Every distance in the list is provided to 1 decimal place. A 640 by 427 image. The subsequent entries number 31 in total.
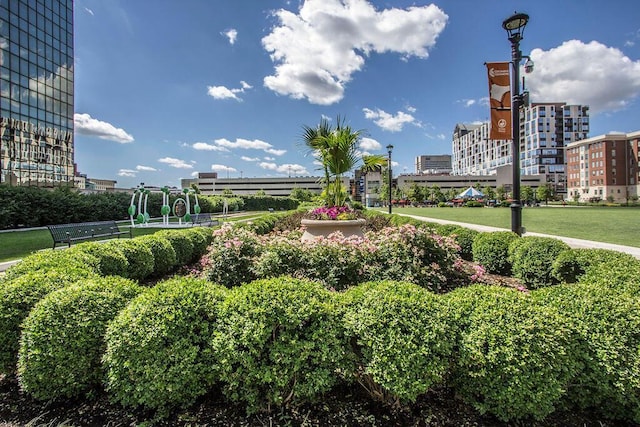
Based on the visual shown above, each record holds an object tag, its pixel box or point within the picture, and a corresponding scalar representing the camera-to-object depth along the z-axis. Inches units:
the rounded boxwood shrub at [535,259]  209.2
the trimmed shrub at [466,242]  308.8
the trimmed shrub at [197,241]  322.7
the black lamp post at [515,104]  273.4
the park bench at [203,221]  750.6
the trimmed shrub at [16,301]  103.9
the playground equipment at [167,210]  734.7
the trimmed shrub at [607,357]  85.5
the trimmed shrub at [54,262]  141.1
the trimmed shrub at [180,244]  293.1
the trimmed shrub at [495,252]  255.2
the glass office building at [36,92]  1040.2
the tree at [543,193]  2998.5
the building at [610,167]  2940.5
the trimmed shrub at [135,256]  222.2
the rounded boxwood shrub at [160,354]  88.0
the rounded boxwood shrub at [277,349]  87.6
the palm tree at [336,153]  327.0
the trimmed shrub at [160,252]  258.9
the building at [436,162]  7431.1
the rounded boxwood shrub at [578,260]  169.1
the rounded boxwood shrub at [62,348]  94.2
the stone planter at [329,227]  290.8
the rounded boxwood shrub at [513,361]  82.2
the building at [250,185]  4365.2
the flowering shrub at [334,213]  312.5
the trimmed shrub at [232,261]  202.1
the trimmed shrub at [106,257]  192.9
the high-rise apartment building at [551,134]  4404.5
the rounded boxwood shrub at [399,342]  83.4
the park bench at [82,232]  353.4
